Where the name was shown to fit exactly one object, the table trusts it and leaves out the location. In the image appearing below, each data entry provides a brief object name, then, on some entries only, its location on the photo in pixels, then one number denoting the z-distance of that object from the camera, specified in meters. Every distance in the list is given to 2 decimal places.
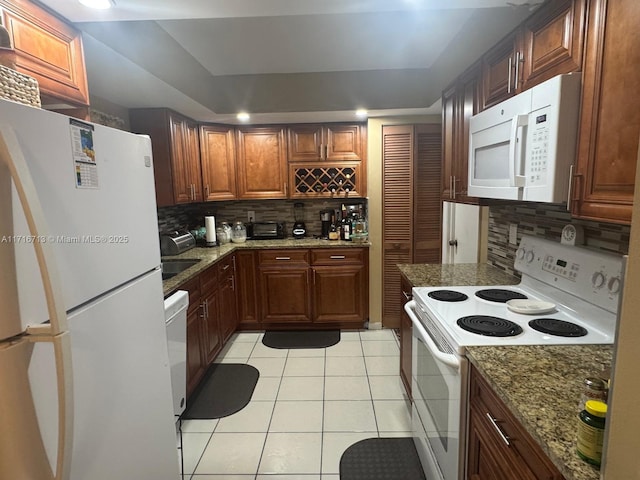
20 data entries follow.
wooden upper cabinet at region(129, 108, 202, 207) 2.89
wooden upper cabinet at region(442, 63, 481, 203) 2.00
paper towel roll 3.52
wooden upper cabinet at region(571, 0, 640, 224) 0.95
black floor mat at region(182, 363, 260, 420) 2.38
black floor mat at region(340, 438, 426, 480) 1.84
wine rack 3.68
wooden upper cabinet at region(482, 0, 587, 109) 1.17
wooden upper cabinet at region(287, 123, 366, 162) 3.62
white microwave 1.17
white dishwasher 1.67
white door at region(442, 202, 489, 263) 2.60
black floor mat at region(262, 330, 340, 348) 3.39
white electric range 1.27
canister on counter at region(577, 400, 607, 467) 0.68
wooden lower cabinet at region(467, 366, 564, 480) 0.86
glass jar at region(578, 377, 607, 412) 0.74
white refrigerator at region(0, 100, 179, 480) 0.73
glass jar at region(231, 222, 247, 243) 3.79
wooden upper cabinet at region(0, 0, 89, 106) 1.20
